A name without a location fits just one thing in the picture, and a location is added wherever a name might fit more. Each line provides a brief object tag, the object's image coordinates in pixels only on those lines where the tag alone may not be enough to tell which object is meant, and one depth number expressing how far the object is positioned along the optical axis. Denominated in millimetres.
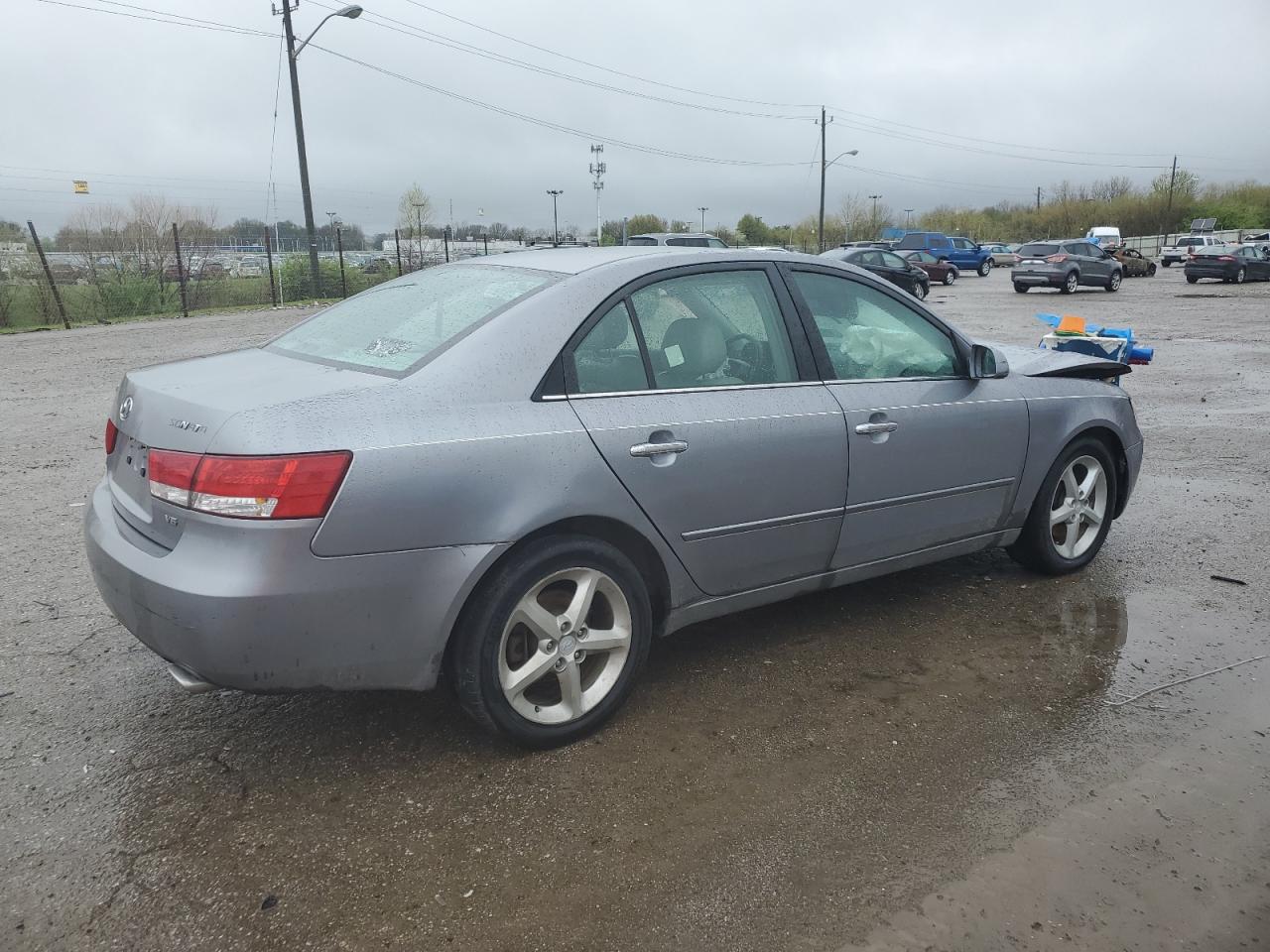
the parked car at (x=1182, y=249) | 53531
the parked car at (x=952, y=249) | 41500
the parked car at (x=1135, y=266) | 42656
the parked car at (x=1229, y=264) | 35125
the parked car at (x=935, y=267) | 37438
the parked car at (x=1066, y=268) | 30141
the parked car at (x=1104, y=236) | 57719
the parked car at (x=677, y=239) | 25609
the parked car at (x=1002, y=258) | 58562
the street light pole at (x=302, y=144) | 27328
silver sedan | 2707
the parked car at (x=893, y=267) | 28234
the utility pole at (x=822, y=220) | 60888
